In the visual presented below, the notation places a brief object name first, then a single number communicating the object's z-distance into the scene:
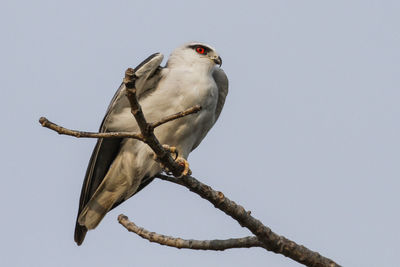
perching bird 10.41
